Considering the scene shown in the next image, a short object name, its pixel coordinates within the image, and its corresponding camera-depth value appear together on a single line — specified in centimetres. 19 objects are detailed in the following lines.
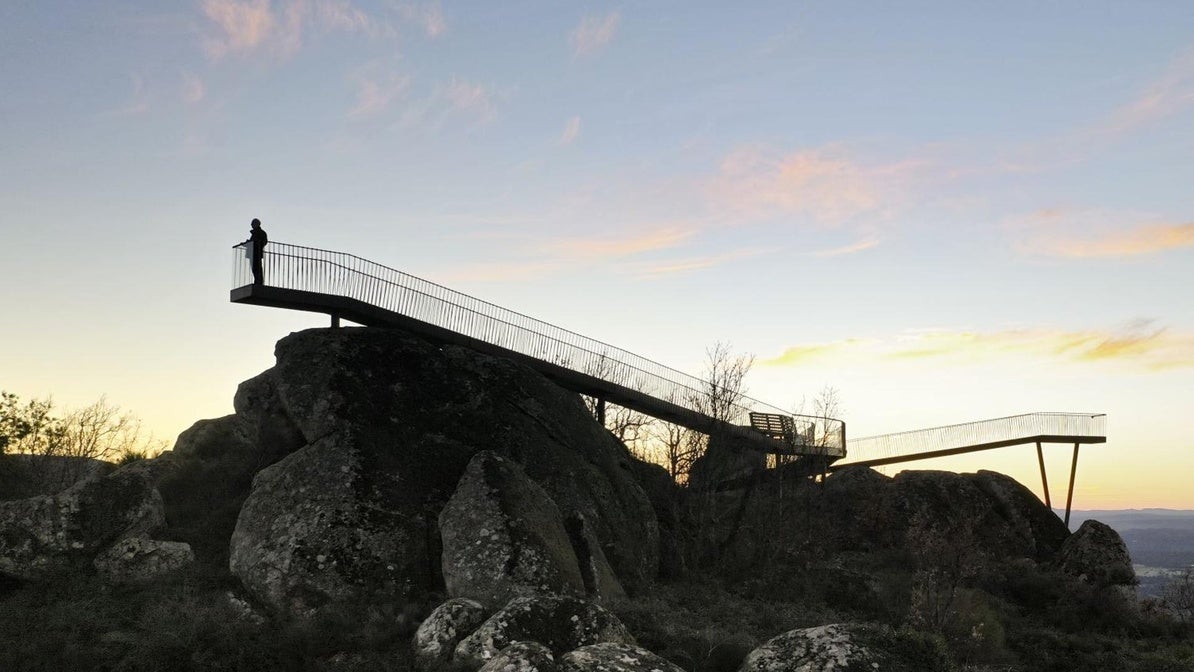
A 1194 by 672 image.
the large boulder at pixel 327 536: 2117
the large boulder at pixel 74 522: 2308
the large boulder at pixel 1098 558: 3803
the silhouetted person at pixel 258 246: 2784
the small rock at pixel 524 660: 1283
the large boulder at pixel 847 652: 1368
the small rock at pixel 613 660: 1292
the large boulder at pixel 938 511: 4212
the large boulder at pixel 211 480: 2495
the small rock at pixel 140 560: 2291
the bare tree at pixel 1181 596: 3542
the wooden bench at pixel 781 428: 4047
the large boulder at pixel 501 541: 2089
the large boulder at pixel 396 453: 2200
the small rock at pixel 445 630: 1599
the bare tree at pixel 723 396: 3594
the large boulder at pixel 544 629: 1509
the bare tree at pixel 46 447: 3478
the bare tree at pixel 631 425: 4725
